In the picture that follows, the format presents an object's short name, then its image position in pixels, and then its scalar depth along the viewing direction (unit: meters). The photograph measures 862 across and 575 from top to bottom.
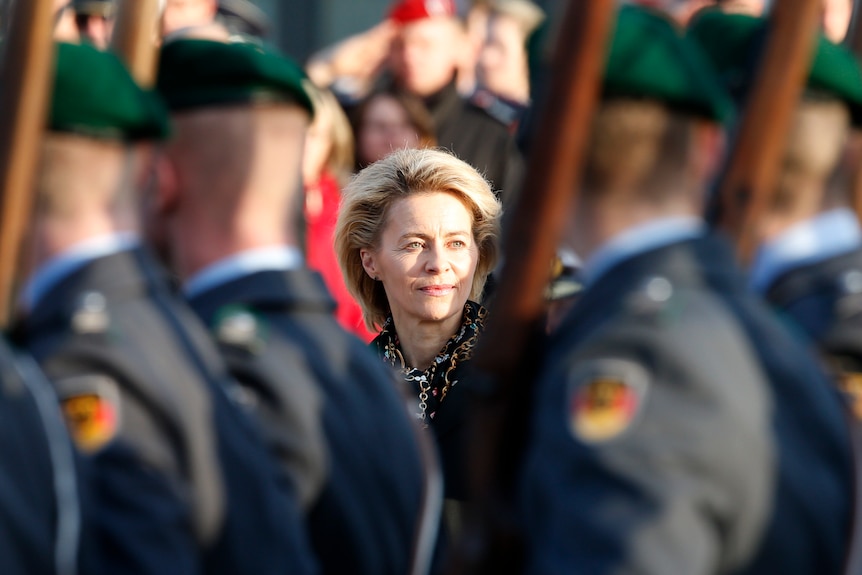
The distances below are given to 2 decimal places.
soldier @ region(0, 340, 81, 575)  4.87
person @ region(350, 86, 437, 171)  12.39
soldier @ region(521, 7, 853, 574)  4.51
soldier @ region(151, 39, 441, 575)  5.65
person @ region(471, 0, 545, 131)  15.17
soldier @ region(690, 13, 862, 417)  5.74
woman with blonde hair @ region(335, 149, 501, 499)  8.68
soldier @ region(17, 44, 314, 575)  4.96
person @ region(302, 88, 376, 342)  11.65
